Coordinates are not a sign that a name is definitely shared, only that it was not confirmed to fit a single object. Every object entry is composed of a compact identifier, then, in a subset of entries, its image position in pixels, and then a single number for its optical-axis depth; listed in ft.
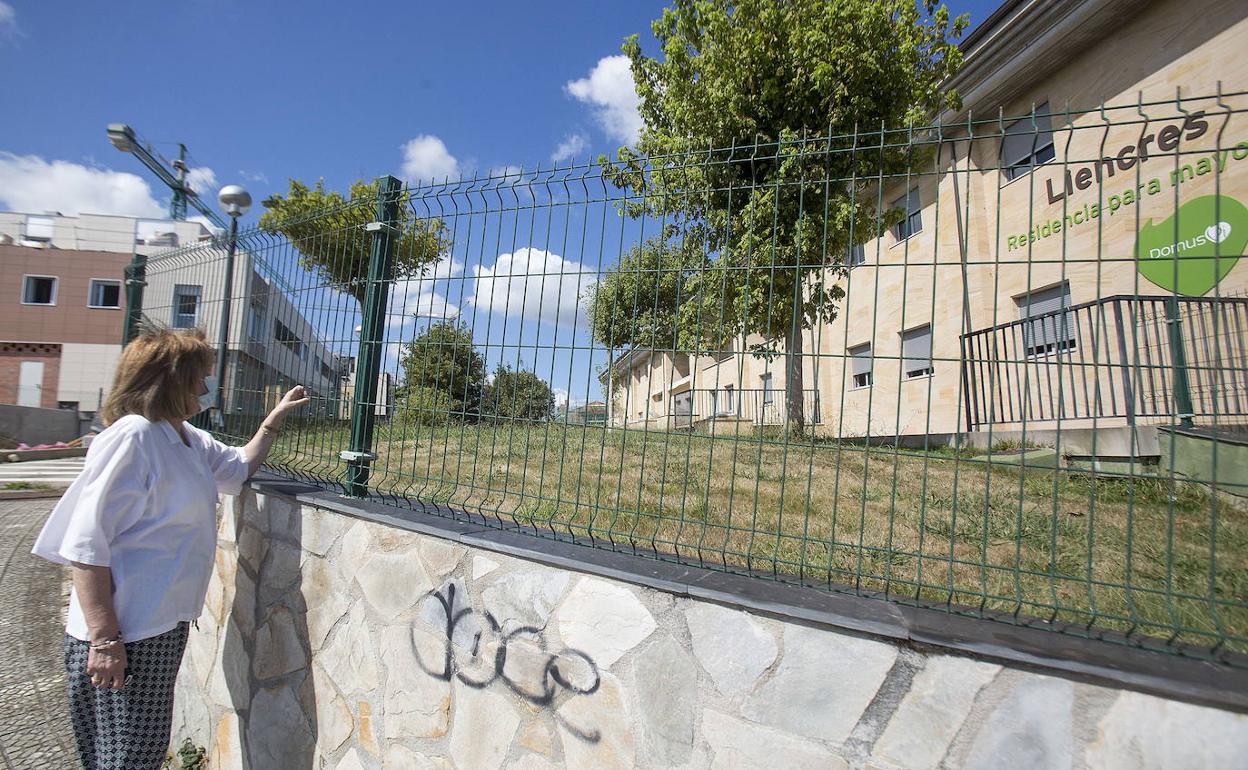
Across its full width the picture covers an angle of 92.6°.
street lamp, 12.73
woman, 6.60
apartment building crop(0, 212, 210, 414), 94.01
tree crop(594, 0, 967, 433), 27.84
